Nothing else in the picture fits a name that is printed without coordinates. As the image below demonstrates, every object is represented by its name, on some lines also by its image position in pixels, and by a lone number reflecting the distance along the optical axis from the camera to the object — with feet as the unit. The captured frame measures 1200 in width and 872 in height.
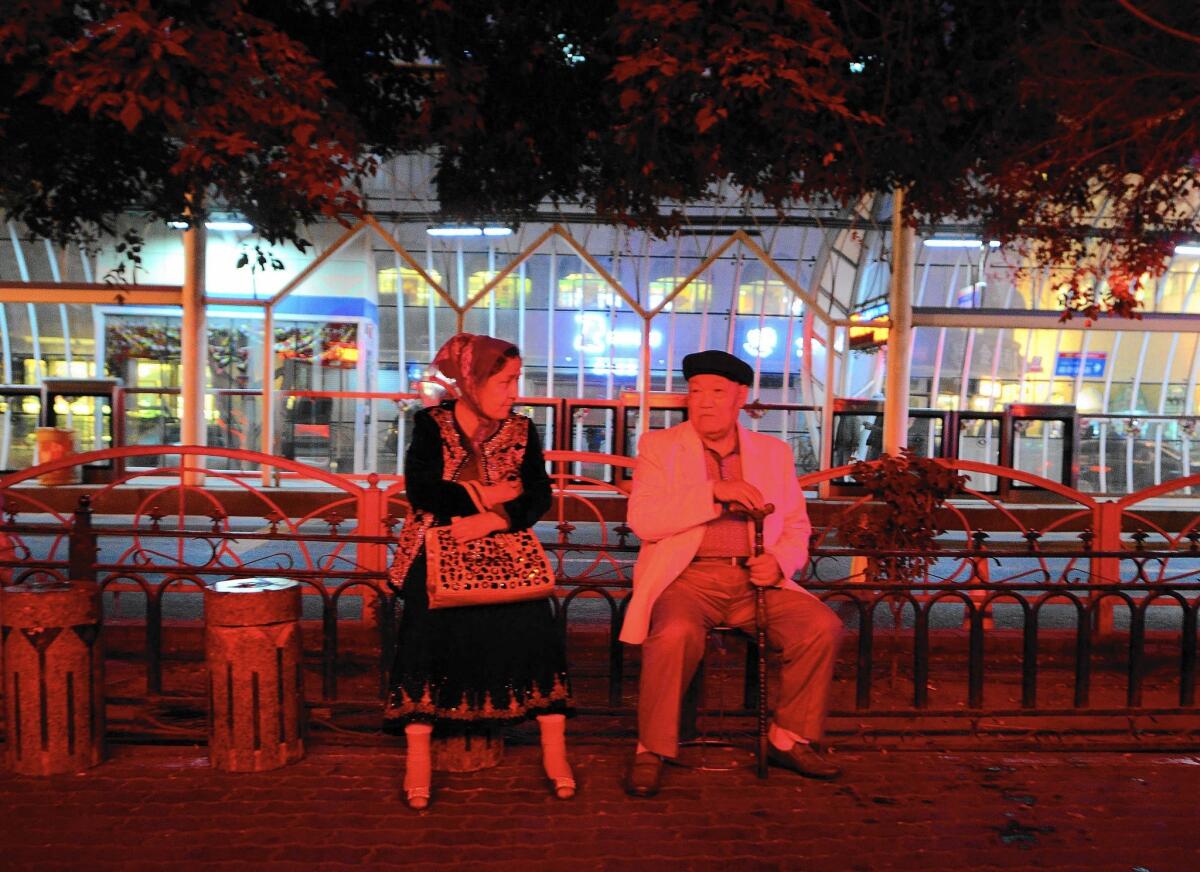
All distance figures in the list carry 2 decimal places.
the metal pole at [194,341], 42.88
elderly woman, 13.05
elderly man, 13.82
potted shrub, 18.40
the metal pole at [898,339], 43.96
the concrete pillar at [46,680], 14.06
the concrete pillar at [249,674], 14.12
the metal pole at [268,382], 46.96
